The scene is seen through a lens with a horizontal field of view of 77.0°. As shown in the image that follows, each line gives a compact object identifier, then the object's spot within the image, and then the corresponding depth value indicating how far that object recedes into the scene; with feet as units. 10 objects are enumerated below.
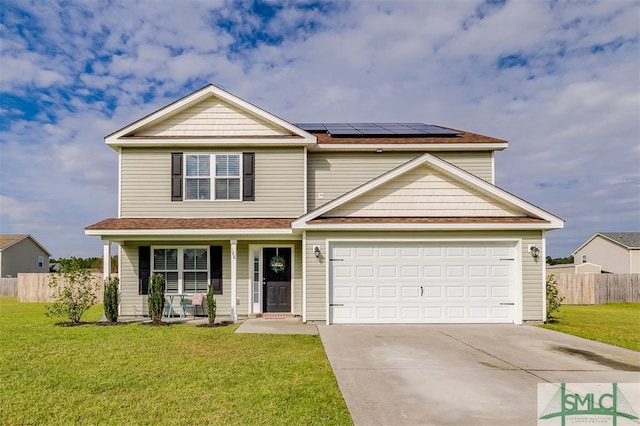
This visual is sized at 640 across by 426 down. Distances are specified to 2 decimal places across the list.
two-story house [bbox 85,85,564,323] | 37.11
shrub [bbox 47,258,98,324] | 38.96
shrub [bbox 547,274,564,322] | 40.73
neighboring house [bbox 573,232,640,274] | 102.53
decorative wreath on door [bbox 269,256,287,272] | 41.91
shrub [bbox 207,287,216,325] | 37.22
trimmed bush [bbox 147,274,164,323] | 37.73
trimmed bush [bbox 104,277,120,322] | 38.40
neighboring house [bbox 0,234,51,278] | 109.91
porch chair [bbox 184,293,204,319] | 40.70
